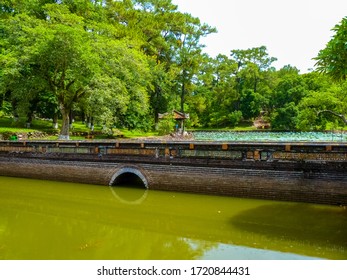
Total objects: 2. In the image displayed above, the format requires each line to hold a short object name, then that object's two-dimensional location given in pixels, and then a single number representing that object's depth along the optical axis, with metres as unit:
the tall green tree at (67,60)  24.48
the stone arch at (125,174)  15.18
